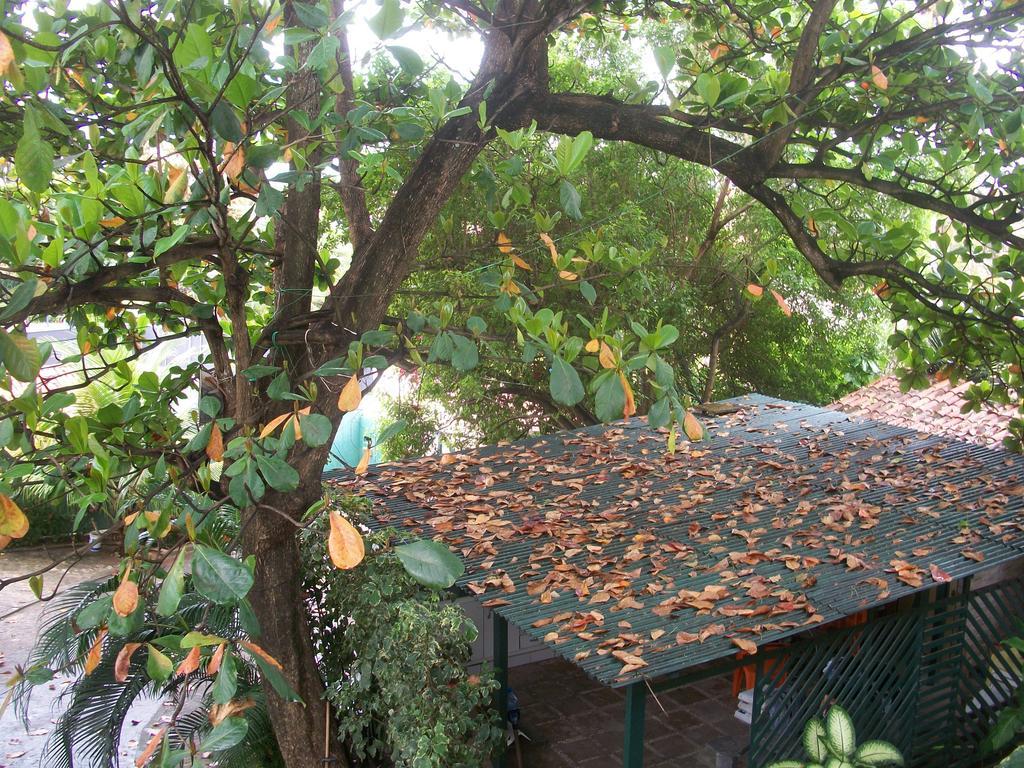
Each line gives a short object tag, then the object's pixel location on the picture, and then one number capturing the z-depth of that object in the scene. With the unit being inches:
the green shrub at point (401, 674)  202.1
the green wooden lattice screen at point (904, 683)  211.9
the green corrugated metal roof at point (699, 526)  186.2
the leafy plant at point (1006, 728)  239.6
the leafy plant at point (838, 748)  195.2
